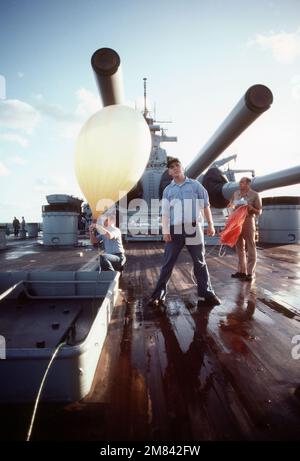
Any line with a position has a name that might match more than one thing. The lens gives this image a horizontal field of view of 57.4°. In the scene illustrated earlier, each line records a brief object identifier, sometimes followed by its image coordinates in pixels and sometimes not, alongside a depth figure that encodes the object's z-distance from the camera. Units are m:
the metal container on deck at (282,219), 10.23
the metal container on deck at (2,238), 9.75
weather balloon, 2.53
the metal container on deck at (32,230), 16.86
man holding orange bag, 4.20
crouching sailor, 3.55
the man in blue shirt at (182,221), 3.00
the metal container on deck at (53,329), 1.39
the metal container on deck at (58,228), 10.83
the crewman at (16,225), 19.17
